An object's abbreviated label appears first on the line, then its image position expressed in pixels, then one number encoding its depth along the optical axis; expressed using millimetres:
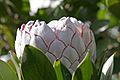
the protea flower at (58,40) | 822
